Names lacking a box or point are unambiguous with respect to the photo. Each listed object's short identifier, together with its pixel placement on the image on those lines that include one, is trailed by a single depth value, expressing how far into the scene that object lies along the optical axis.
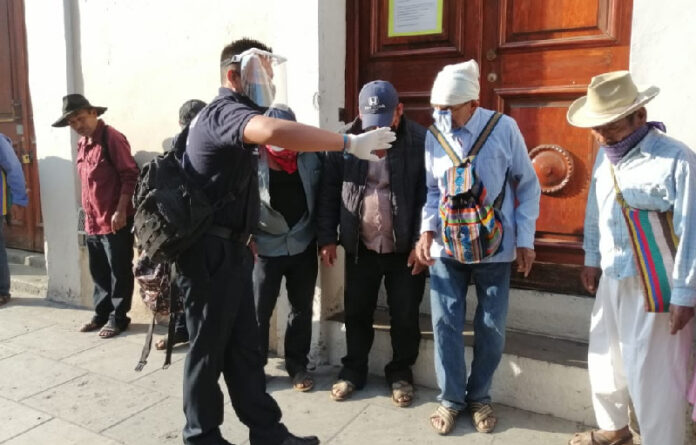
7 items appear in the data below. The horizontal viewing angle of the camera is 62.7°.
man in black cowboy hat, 4.58
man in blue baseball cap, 3.29
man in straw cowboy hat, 2.37
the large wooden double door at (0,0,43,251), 6.45
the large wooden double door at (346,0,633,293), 3.35
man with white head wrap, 2.92
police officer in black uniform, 2.51
